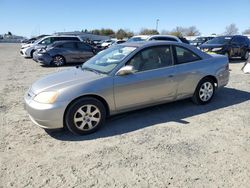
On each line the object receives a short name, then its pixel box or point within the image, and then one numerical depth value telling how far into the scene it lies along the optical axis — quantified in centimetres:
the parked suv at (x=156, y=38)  1097
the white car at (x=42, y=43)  1374
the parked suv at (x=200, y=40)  2038
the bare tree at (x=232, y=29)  6116
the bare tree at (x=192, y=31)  6345
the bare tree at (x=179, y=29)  6063
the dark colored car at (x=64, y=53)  1057
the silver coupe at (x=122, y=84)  315
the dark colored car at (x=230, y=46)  1096
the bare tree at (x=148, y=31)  5330
